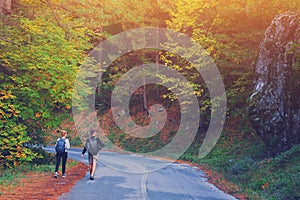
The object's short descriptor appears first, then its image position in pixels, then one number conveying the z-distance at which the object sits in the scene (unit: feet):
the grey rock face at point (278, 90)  63.77
